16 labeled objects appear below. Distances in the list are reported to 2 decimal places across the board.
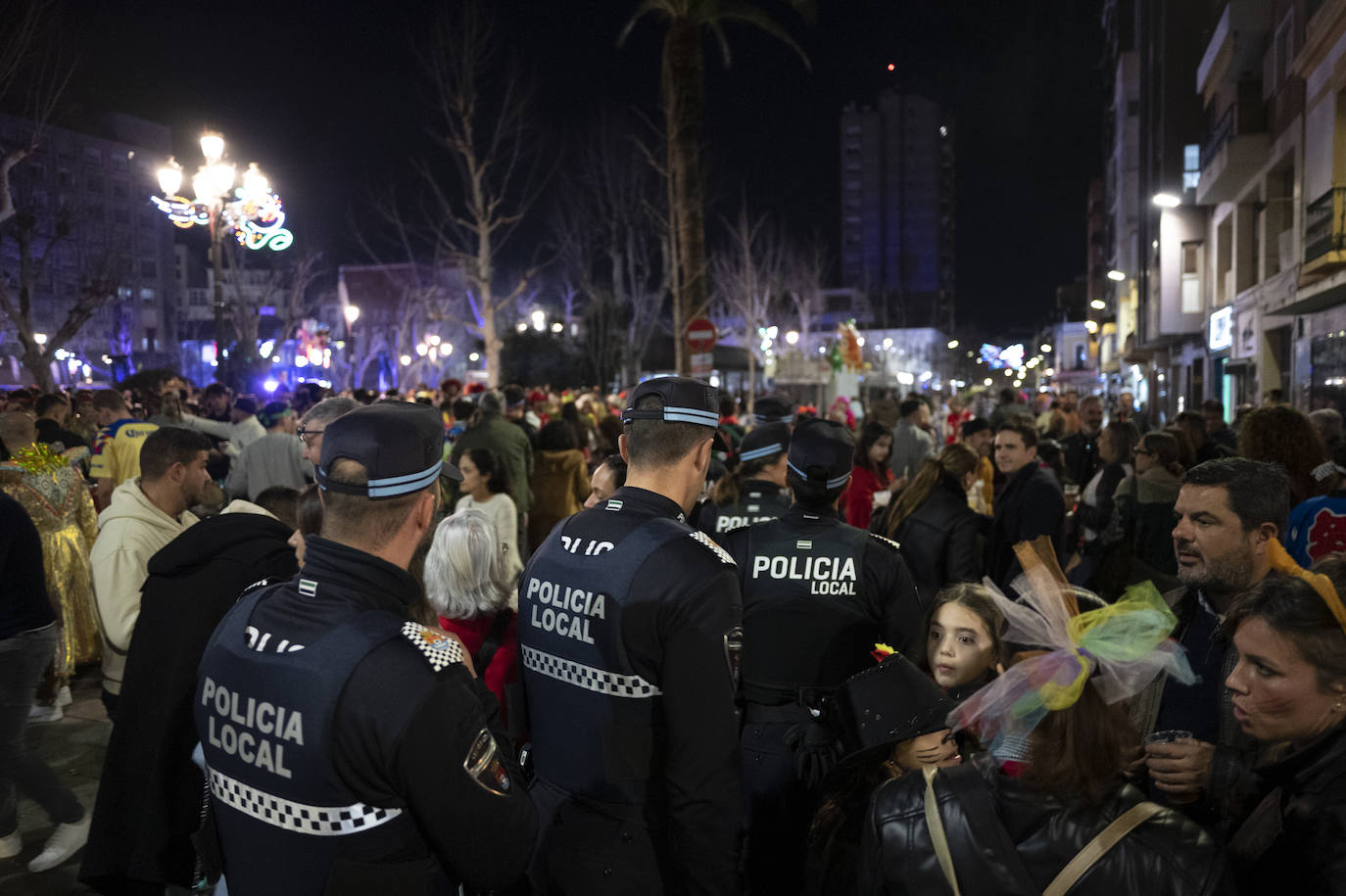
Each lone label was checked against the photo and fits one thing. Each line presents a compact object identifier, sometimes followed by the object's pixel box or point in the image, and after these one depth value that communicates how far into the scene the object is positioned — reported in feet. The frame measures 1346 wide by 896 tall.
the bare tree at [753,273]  178.09
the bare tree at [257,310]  75.01
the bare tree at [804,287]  200.78
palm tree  44.24
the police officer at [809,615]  12.17
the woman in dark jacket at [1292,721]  6.42
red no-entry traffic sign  39.27
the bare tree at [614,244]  135.13
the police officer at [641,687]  8.28
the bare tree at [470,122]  73.36
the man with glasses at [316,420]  15.29
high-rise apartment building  467.11
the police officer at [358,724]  6.50
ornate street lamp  42.65
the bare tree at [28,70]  49.67
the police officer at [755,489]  17.54
